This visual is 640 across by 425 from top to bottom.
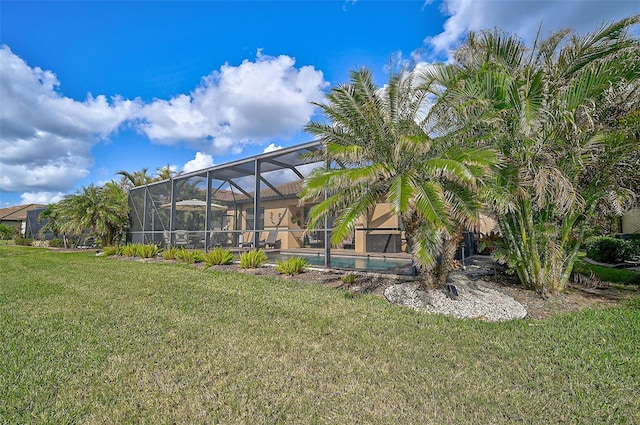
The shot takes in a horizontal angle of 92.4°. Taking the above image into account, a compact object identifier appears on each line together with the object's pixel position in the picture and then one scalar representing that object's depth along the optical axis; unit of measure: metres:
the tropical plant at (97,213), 17.41
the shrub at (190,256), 11.62
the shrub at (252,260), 10.05
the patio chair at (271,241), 12.03
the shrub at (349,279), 7.43
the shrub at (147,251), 13.89
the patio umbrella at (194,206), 13.77
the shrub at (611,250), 11.09
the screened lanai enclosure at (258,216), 11.12
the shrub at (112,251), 15.47
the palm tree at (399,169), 5.27
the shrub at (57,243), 24.44
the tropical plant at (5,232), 35.26
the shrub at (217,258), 10.90
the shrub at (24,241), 27.65
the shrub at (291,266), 8.94
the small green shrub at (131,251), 14.71
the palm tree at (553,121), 5.70
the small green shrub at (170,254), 12.84
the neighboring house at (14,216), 43.62
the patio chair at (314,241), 10.67
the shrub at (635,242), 10.48
